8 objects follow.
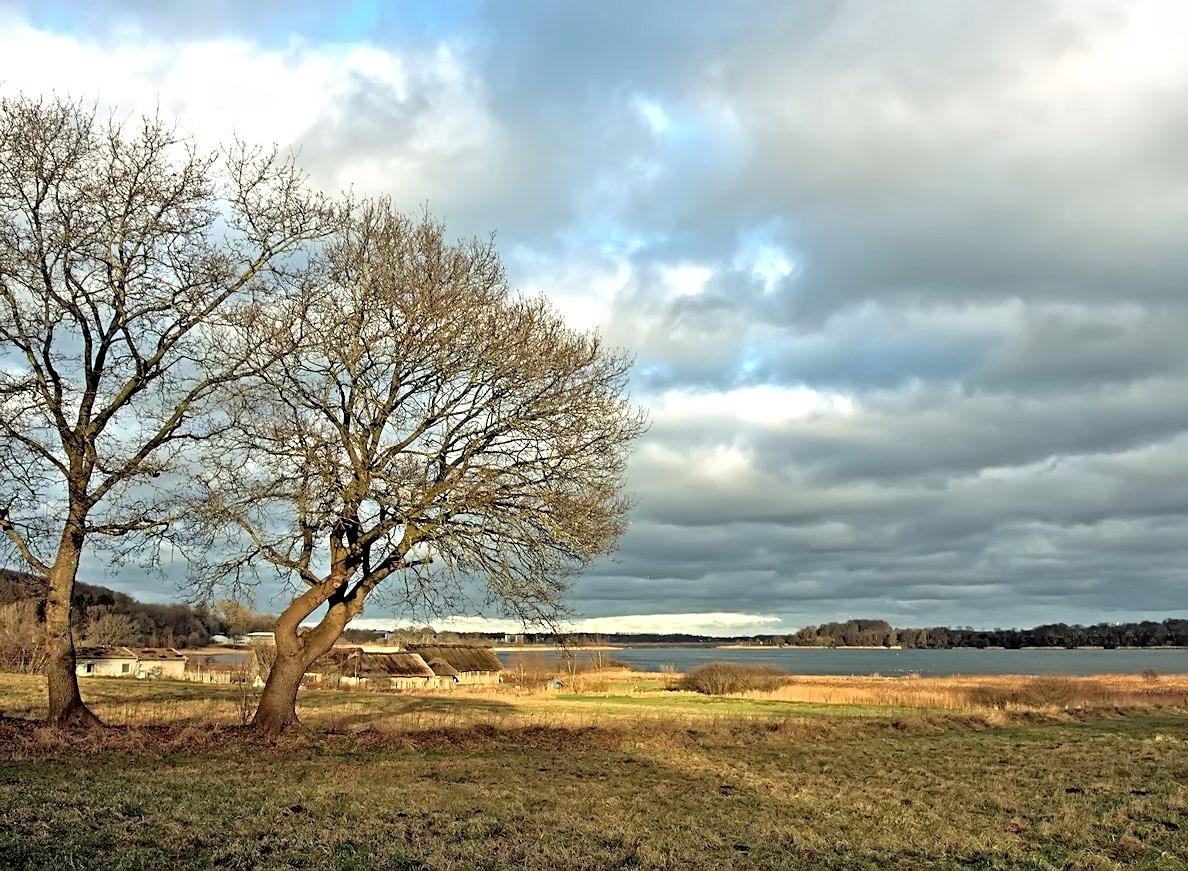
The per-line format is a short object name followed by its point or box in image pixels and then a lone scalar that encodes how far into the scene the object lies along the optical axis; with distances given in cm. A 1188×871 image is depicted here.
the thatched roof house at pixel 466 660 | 9350
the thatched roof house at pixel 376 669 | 7406
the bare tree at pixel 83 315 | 1673
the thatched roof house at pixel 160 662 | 8669
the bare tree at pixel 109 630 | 9450
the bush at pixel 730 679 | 6769
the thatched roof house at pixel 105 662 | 8812
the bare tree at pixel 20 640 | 5862
